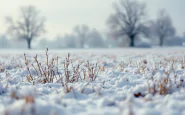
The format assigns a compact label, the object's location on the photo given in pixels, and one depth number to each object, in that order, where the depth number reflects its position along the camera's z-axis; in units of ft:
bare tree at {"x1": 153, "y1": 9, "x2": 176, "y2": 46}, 169.58
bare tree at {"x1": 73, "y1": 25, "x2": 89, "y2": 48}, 266.98
